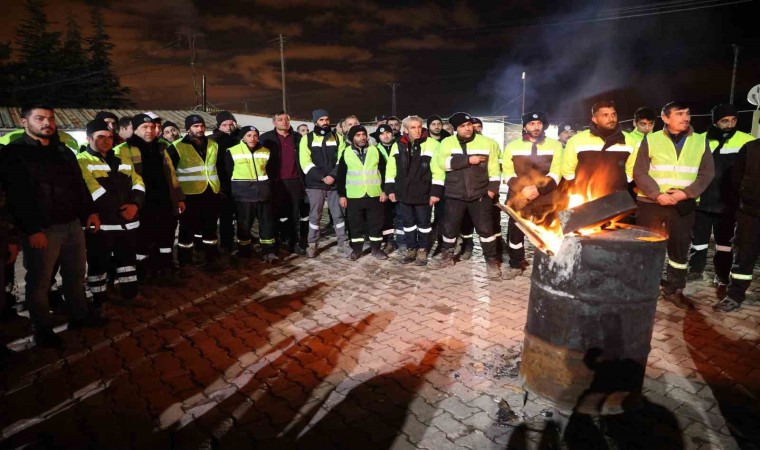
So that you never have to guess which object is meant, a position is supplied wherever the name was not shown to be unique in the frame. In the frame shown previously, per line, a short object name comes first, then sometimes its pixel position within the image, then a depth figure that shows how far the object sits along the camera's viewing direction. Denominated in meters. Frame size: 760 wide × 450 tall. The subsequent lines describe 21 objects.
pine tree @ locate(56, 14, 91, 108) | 37.62
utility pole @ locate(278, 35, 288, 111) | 28.75
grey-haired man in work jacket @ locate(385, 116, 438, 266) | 6.97
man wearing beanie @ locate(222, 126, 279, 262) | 6.77
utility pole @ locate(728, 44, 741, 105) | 31.12
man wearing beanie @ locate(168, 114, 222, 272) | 6.52
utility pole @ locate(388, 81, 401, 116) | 45.19
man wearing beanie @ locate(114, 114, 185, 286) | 5.70
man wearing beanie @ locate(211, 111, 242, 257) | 7.25
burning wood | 2.89
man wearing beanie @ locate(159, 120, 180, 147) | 7.57
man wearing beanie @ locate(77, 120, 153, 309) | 4.91
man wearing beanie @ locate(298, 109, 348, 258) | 7.42
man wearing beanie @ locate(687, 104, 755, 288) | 5.56
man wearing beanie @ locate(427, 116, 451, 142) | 7.57
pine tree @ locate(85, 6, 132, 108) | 38.84
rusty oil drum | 2.84
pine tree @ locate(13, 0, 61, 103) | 36.25
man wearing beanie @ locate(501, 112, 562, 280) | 5.77
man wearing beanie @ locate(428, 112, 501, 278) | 6.18
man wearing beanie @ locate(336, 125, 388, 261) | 7.03
